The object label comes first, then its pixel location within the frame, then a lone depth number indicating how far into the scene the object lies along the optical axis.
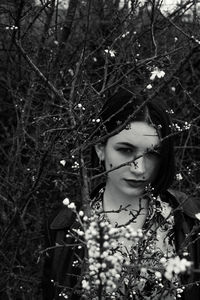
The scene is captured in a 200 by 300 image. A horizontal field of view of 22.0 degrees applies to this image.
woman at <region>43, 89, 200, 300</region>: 2.24
